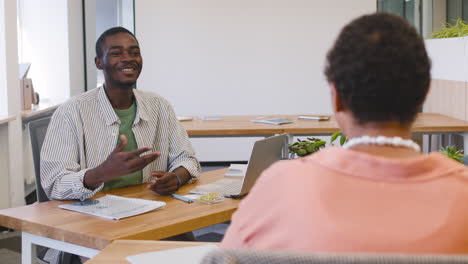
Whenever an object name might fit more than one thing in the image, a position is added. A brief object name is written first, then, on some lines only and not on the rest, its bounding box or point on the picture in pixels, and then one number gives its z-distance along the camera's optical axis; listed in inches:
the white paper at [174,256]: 62.3
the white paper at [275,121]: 199.6
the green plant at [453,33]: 205.9
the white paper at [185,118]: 213.6
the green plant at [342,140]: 101.5
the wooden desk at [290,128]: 187.5
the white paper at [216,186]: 100.6
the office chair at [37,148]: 100.0
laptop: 93.7
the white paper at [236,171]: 114.7
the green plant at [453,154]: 92.0
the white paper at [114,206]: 84.4
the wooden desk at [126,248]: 63.6
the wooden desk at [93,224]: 76.0
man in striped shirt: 92.9
